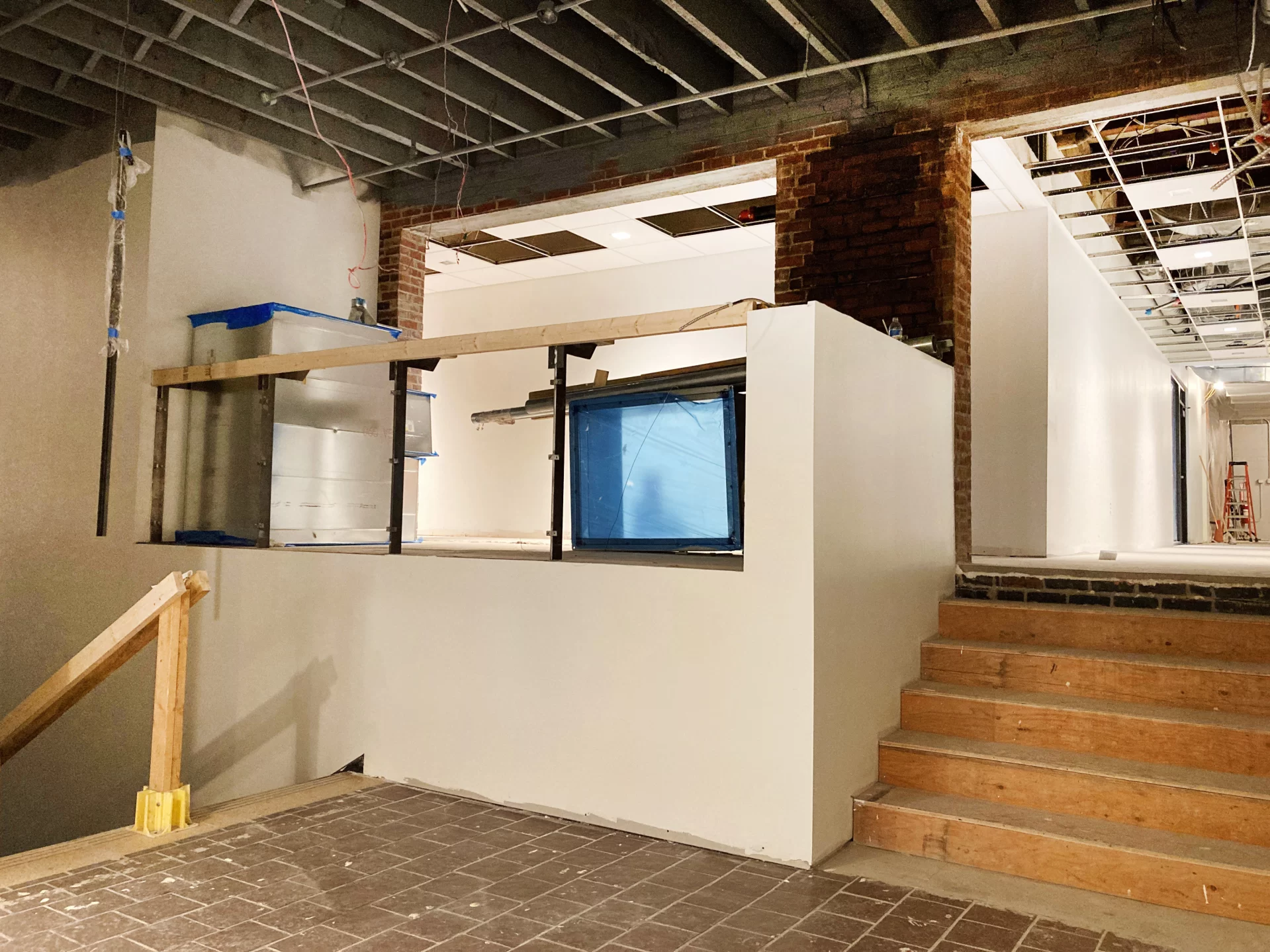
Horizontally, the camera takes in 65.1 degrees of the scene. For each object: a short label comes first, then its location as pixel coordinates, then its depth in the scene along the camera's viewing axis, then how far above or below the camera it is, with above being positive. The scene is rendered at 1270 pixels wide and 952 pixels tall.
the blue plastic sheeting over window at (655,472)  3.93 +0.25
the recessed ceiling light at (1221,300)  9.67 +2.41
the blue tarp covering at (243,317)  5.29 +1.16
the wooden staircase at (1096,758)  2.90 -0.74
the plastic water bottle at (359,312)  6.16 +1.35
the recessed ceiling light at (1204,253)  7.89 +2.36
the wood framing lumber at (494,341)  3.44 +0.75
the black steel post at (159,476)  5.43 +0.27
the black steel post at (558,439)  3.85 +0.36
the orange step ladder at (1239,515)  16.83 +0.46
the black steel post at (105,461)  4.10 +0.27
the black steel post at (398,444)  4.32 +0.37
